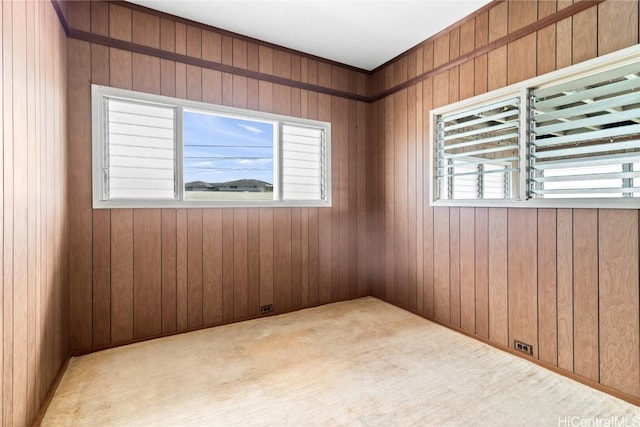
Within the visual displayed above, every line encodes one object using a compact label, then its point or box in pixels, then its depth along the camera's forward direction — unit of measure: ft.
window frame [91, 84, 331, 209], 8.08
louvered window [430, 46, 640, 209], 6.23
